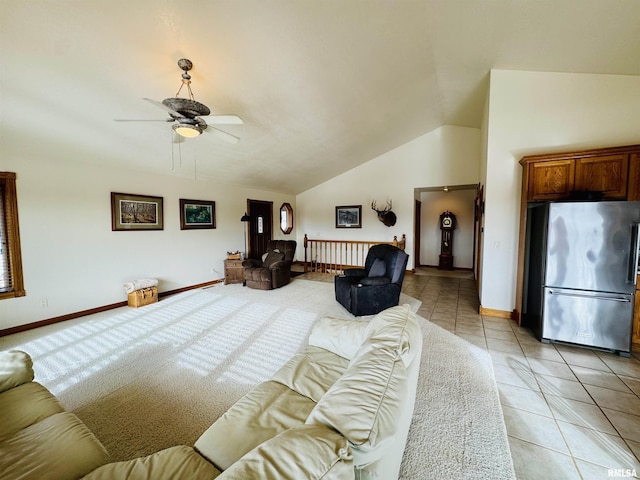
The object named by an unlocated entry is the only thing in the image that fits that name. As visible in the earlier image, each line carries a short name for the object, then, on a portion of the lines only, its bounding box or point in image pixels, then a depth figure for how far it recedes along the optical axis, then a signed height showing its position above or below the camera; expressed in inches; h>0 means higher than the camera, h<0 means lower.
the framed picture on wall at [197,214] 207.5 +12.7
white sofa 27.6 -36.0
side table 230.4 -37.9
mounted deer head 271.1 +13.5
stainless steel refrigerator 100.3 -18.2
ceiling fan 87.3 +42.3
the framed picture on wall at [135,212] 167.5 +11.8
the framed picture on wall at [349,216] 296.2 +14.5
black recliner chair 150.1 -35.1
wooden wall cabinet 111.9 +24.2
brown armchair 211.9 -33.1
